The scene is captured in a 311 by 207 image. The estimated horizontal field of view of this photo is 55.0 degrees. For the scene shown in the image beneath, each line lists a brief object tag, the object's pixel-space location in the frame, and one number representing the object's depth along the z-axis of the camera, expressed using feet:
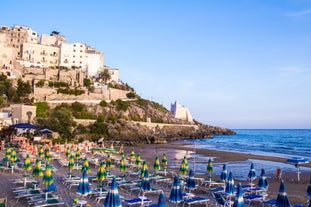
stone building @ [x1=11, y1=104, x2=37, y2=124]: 137.08
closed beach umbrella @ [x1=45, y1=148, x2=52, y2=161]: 71.98
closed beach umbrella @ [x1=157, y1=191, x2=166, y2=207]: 30.83
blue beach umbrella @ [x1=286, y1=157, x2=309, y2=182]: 71.34
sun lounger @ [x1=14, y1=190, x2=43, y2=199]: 42.72
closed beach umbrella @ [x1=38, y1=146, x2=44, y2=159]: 77.05
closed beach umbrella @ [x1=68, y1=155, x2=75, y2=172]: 59.42
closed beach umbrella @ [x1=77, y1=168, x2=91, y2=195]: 37.83
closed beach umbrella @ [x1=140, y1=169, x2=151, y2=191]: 43.81
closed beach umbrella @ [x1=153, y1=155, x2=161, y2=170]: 65.46
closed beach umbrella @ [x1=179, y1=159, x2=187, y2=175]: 56.76
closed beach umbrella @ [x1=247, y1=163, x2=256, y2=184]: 56.85
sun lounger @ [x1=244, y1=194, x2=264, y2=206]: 44.45
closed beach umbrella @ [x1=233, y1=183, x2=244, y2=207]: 32.07
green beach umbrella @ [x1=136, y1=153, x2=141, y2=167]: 74.25
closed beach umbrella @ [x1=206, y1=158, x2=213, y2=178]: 60.68
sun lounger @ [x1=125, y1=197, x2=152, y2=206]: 39.91
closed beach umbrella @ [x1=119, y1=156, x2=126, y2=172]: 60.70
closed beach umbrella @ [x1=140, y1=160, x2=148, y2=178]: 48.60
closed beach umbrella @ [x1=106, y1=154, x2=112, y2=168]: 65.28
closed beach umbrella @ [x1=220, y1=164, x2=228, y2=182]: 52.84
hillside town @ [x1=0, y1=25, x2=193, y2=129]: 202.80
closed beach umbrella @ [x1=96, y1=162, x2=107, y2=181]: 47.01
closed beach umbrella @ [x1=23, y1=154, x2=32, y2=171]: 54.75
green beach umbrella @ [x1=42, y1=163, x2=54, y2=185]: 41.22
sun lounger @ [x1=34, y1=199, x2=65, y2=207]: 38.67
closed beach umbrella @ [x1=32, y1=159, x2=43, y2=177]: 46.93
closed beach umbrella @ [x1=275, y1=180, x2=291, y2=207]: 33.47
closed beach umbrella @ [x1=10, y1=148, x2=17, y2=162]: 66.95
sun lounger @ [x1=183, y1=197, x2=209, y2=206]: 42.22
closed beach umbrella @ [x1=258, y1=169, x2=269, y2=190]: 51.49
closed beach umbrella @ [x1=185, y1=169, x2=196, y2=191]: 47.27
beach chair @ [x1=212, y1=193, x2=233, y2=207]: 38.65
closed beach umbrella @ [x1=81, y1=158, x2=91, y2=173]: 57.42
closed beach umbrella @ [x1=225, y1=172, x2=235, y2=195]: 41.96
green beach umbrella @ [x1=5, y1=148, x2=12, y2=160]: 69.29
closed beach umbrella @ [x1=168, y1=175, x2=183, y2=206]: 37.45
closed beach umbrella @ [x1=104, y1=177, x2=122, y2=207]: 30.39
